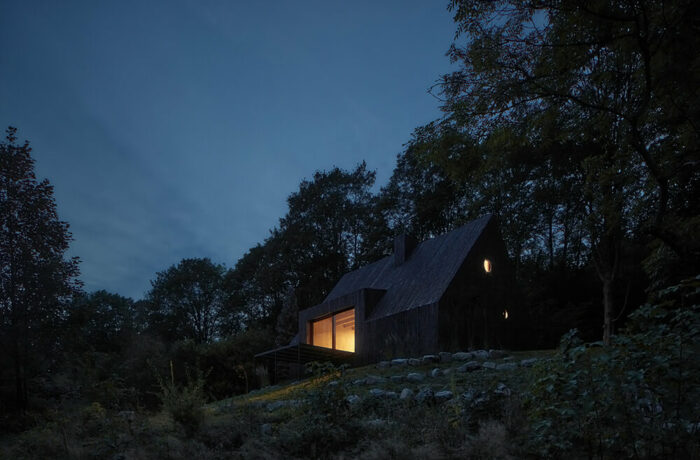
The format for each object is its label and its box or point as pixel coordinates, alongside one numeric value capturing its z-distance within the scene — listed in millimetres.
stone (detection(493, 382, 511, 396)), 5434
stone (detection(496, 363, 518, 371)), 9000
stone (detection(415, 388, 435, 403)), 6247
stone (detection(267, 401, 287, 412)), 7641
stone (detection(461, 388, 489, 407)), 5148
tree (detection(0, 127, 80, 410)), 11656
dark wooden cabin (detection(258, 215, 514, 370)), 14297
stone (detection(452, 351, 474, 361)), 11461
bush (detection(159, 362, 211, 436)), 5723
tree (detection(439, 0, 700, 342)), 5754
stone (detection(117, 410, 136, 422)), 6145
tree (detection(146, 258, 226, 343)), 38188
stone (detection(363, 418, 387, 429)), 5237
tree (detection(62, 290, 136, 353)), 12703
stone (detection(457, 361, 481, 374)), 9629
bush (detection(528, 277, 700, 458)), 3301
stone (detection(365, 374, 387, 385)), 9157
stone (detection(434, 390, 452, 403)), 6296
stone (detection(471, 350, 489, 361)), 11277
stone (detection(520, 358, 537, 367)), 9166
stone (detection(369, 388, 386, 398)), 7027
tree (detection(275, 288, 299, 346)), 24250
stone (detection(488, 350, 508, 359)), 11281
